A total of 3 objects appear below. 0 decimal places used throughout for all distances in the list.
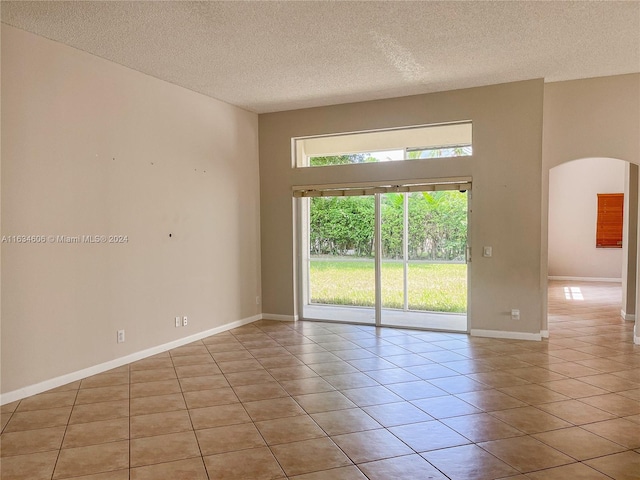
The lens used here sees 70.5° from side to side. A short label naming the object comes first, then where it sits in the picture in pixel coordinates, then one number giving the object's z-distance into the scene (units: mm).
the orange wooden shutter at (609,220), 10680
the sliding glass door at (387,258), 5941
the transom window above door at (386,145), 5820
